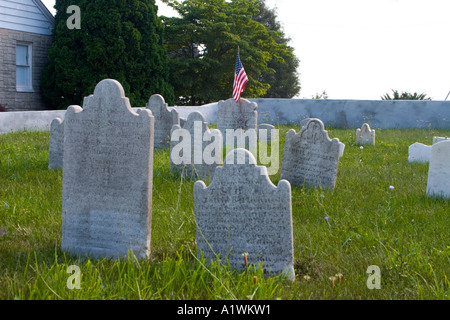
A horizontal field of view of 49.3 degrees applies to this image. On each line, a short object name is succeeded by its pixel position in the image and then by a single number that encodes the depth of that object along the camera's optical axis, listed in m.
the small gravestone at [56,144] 7.59
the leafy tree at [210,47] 23.84
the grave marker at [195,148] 7.05
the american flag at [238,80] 12.03
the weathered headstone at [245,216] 3.62
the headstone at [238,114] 11.65
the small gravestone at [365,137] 12.00
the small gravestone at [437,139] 8.42
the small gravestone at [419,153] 9.20
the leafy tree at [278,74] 35.06
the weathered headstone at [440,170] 5.95
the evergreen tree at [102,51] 17.12
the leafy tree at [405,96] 25.71
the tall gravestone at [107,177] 4.00
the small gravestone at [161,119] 10.41
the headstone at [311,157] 6.67
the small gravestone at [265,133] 12.27
